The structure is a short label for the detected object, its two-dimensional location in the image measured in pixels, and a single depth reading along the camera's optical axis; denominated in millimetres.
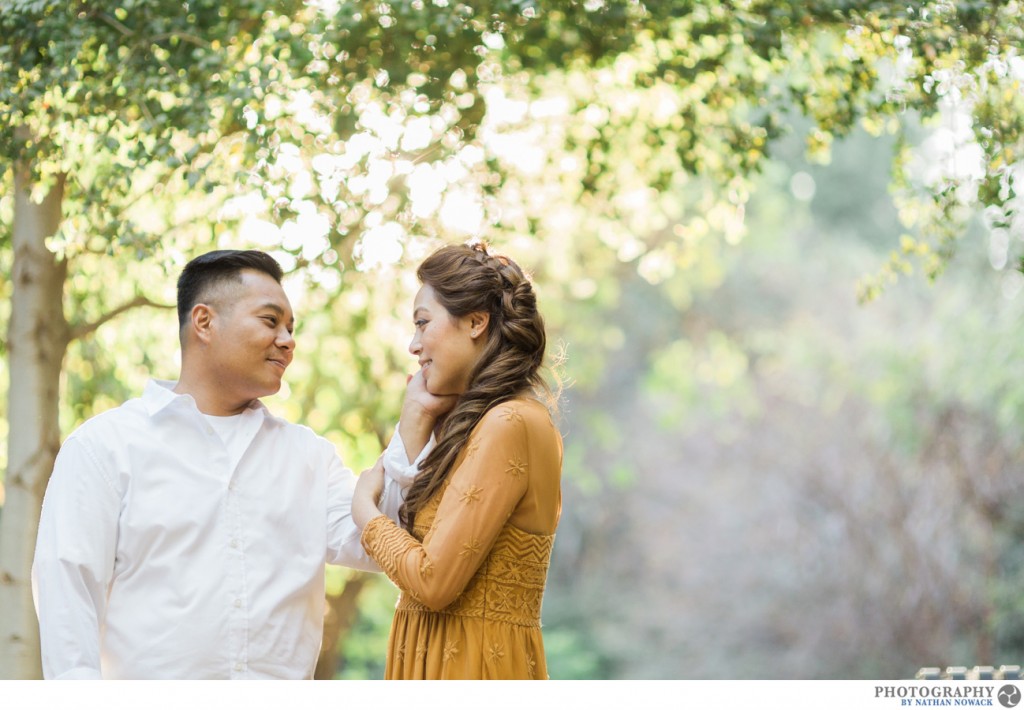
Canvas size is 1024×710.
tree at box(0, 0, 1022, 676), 3516
